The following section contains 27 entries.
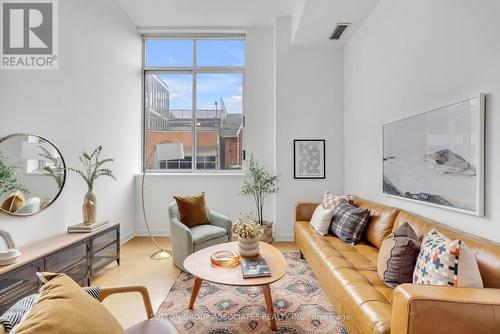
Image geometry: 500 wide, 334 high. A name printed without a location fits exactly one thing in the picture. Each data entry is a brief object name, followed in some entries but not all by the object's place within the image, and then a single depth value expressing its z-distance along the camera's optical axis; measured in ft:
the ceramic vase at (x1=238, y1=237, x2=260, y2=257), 7.28
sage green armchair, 9.11
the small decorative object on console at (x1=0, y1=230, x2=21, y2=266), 5.88
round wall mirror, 6.92
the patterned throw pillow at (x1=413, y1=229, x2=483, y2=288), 4.24
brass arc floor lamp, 10.93
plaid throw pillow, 8.46
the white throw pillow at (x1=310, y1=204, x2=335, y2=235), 9.32
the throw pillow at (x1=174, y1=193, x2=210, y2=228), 10.49
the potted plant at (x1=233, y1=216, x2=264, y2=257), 7.26
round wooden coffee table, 6.01
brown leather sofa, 3.54
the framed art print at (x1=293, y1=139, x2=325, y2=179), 13.09
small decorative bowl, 6.84
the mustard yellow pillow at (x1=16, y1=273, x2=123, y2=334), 2.68
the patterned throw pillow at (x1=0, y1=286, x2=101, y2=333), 3.00
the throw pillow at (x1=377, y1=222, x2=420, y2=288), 5.33
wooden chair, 4.26
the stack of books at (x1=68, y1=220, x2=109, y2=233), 8.63
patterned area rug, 6.36
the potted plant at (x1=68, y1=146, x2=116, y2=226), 8.93
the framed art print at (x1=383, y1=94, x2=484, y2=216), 5.48
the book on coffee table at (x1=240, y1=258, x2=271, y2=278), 6.21
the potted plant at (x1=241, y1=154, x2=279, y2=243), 12.55
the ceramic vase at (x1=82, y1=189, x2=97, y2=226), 8.93
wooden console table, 5.82
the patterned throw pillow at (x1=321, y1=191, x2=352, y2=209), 10.02
